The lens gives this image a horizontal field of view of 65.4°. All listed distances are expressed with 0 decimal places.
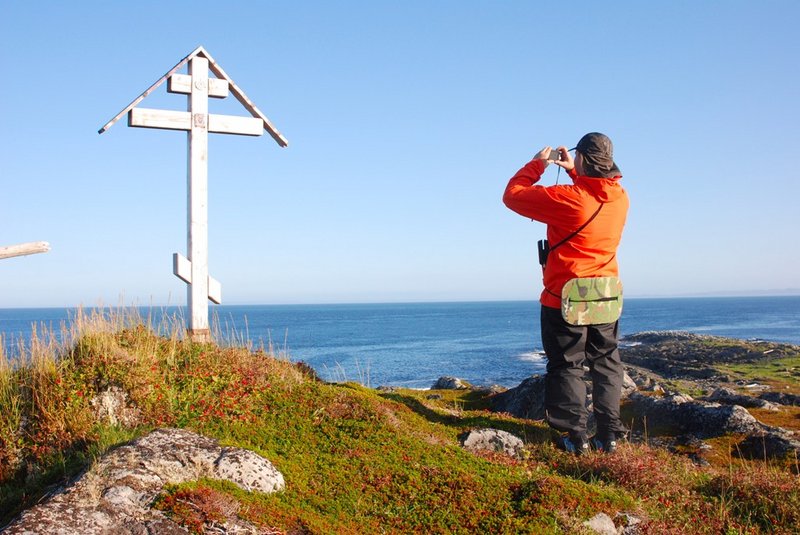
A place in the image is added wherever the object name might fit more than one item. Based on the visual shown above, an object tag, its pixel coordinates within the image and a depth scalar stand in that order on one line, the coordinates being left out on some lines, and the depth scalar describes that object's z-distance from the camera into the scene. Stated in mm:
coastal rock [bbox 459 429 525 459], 7348
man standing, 6977
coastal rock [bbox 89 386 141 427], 6705
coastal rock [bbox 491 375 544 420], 10930
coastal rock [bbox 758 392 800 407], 16734
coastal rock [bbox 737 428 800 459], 7941
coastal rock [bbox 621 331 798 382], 34750
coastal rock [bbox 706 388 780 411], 11863
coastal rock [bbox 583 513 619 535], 5047
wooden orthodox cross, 9336
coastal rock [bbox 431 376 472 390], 18484
